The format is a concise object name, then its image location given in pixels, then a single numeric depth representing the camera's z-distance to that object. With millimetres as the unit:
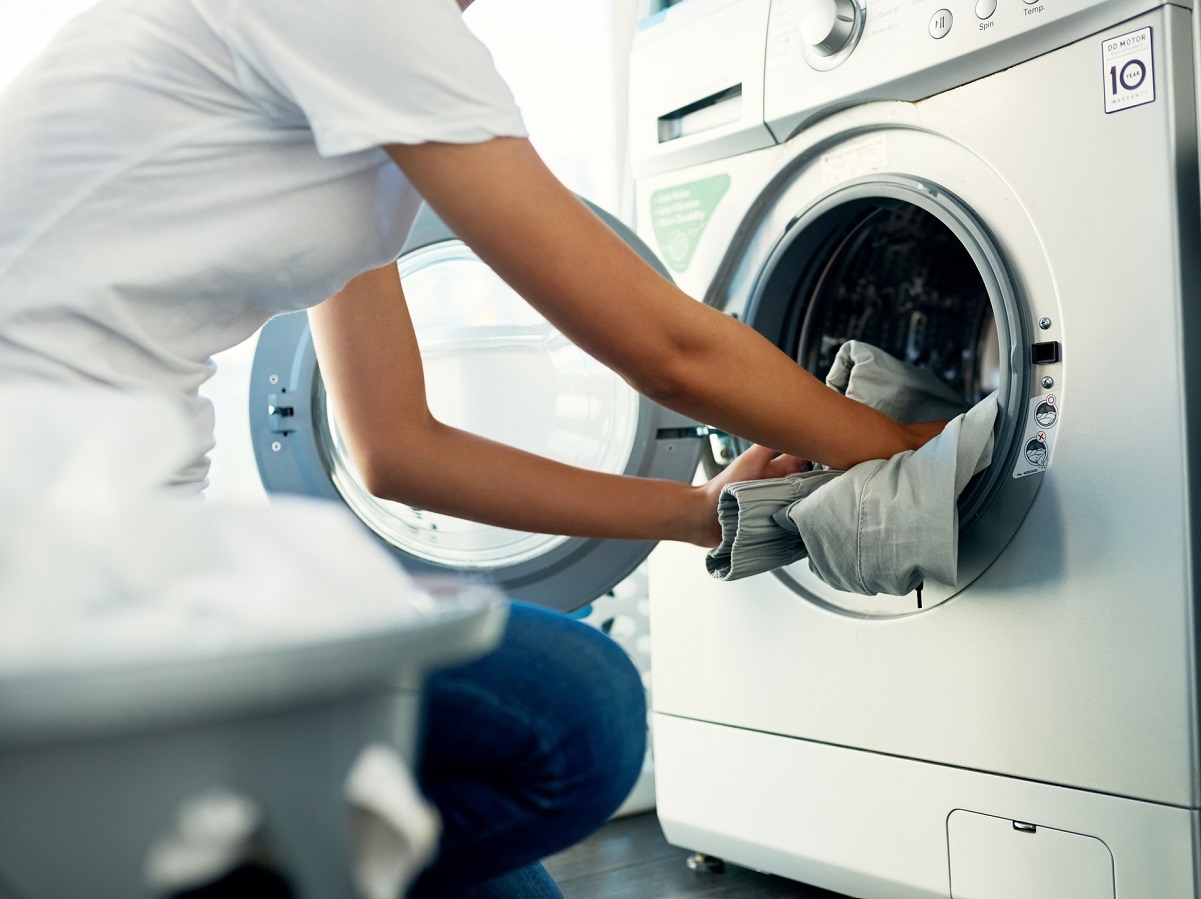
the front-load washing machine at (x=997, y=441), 880
